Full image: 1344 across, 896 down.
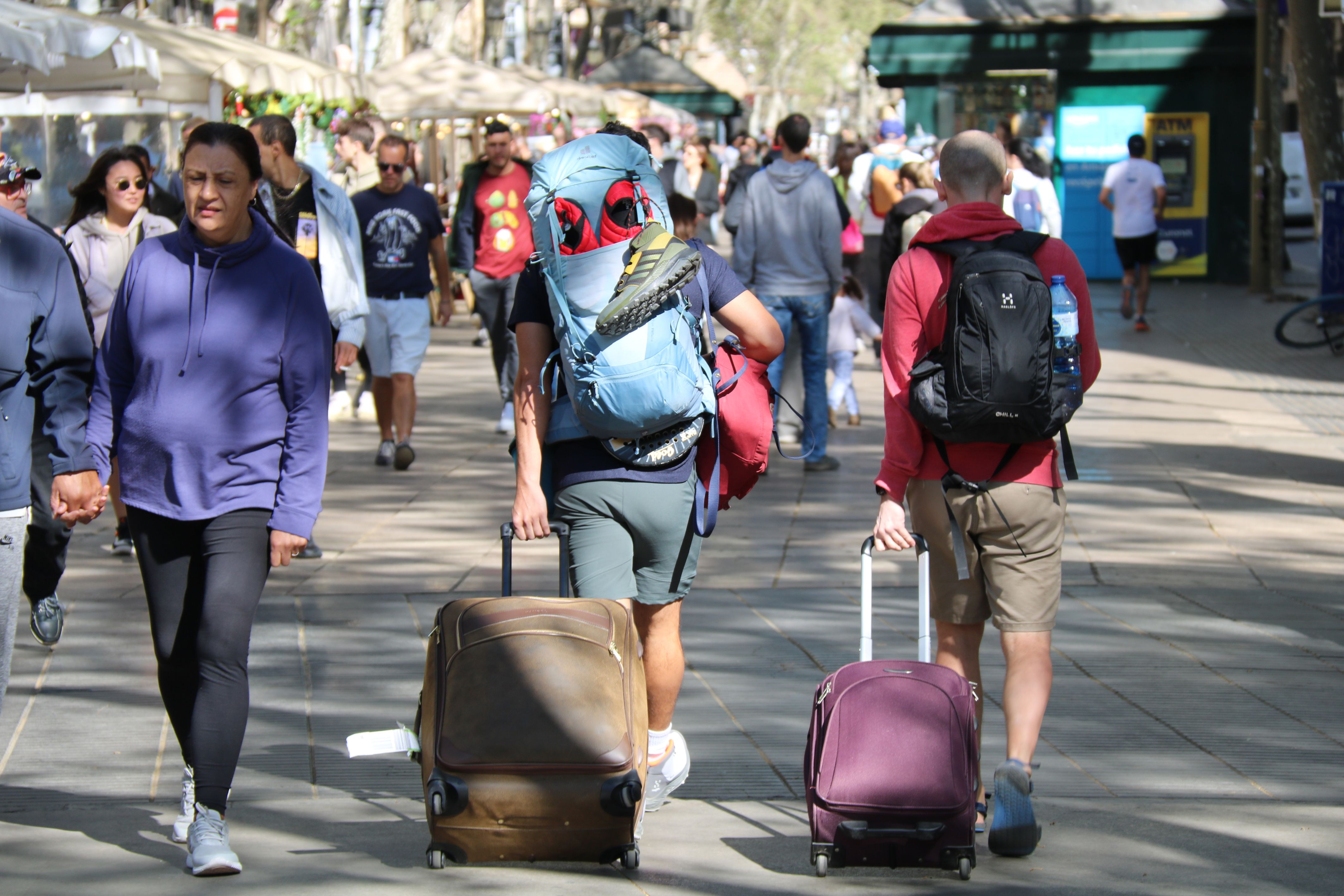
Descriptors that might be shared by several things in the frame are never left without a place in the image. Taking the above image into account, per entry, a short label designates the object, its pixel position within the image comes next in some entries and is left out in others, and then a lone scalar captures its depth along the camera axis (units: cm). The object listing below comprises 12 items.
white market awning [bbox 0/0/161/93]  1808
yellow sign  4422
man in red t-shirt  2231
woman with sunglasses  1565
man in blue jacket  829
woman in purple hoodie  798
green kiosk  4394
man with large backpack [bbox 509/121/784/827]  795
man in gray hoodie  1981
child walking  2312
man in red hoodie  822
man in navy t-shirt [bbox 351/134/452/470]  2056
